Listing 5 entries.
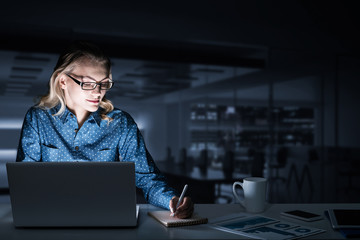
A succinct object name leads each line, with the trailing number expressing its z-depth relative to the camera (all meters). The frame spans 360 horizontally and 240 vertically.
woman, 1.87
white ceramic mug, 1.62
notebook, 1.38
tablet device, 1.36
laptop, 1.25
